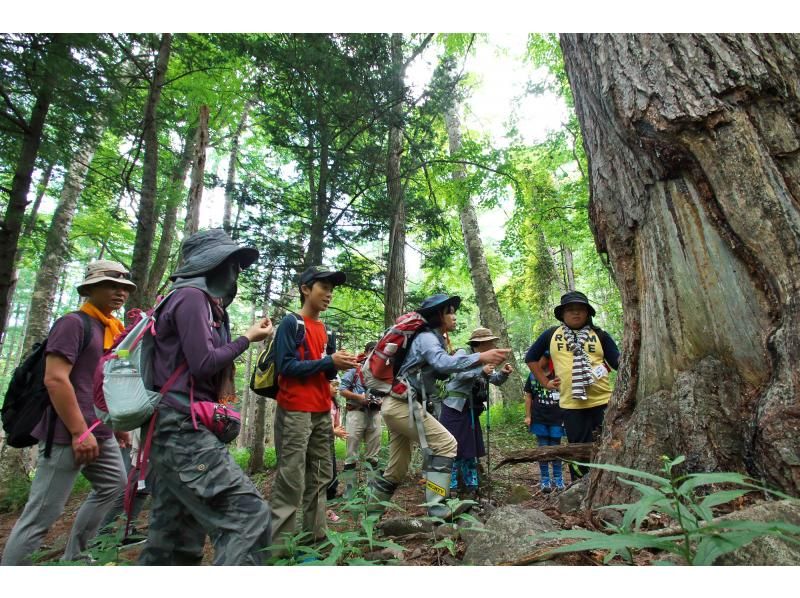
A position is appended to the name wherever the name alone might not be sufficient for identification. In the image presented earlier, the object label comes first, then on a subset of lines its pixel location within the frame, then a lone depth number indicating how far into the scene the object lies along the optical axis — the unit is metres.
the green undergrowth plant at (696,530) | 1.21
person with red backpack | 3.86
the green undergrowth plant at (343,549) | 2.22
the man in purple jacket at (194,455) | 2.03
